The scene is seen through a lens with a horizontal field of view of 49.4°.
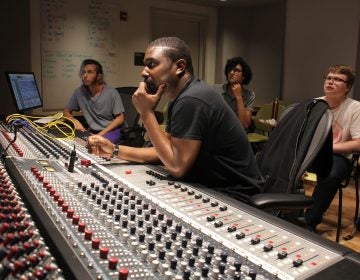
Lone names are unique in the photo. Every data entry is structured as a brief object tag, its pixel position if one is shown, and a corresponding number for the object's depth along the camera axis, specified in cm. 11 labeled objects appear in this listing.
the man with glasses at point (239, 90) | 386
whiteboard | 484
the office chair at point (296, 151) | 169
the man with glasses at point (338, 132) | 296
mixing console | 86
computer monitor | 308
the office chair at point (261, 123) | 415
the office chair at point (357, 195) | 293
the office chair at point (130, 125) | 376
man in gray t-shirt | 379
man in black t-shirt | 160
